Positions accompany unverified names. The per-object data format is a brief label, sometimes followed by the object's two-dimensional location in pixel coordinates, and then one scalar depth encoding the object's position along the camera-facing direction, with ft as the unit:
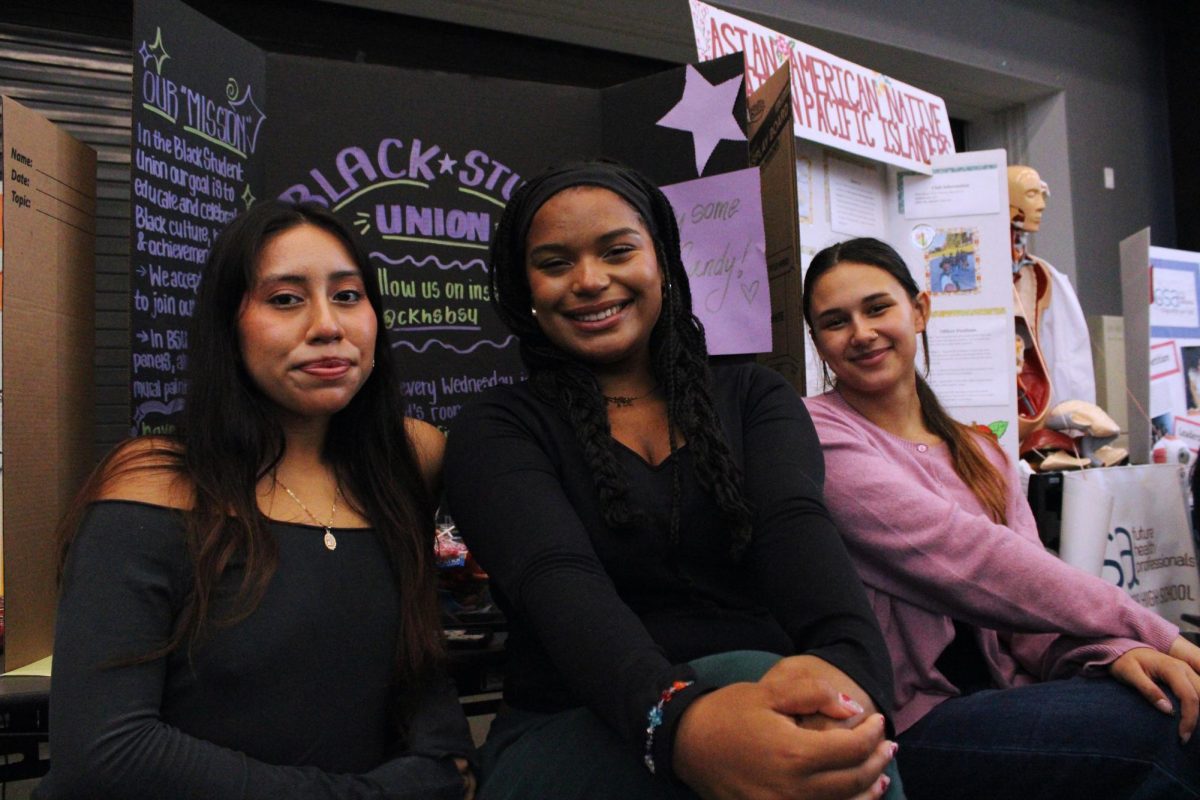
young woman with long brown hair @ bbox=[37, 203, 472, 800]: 3.52
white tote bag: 7.20
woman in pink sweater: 4.50
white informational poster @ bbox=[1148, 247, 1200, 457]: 11.95
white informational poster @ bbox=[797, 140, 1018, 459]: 9.70
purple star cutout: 7.29
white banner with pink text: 8.33
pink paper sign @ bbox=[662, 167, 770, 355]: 7.06
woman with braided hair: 3.18
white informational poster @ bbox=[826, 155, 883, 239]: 9.25
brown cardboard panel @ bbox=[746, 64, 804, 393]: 6.91
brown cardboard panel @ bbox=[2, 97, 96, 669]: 5.21
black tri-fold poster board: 6.19
